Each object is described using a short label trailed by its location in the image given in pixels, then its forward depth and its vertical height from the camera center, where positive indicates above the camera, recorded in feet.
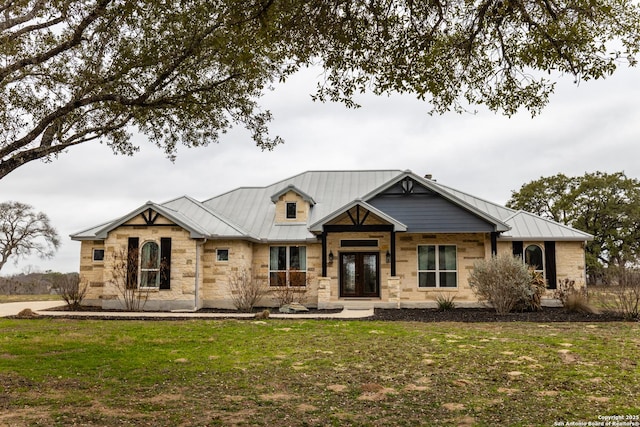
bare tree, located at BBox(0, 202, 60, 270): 139.74 +11.70
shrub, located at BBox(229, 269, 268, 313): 64.34 -2.23
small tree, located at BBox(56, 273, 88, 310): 65.87 -2.12
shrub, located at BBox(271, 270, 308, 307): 68.39 -1.75
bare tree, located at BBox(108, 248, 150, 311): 62.95 -0.81
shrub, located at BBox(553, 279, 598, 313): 57.11 -3.09
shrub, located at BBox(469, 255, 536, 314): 55.93 -0.95
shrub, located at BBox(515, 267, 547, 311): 58.18 -2.58
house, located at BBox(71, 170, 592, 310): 63.93 +2.96
